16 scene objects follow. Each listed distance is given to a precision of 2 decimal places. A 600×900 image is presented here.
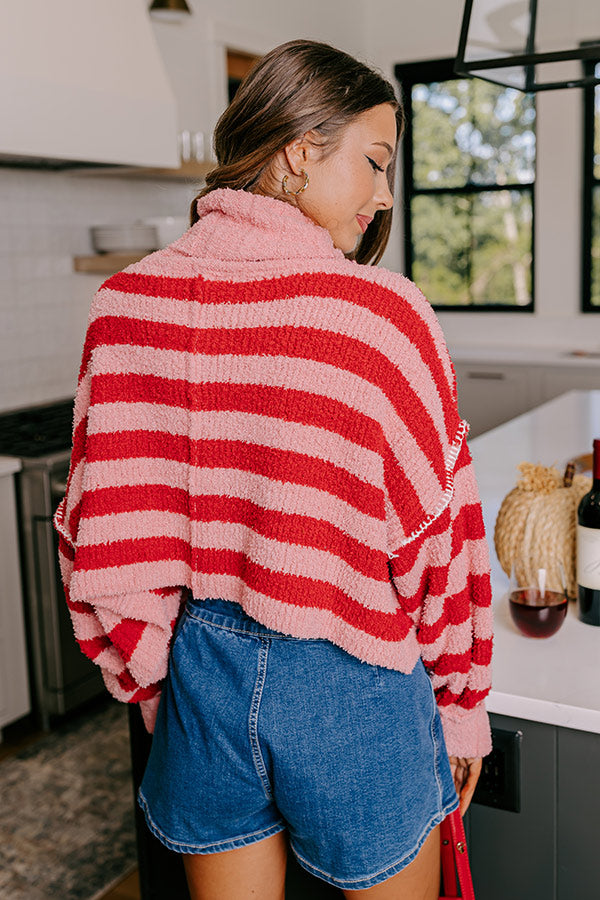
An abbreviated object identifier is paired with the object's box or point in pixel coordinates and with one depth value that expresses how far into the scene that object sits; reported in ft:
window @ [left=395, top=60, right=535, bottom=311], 17.99
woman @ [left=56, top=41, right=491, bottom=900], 2.91
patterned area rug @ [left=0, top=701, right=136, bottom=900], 7.13
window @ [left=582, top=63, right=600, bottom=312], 16.93
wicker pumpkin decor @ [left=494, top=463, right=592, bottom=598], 4.44
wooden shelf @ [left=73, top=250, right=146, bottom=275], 11.87
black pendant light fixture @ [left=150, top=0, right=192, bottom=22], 12.40
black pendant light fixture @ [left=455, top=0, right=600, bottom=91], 5.11
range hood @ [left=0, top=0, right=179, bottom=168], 8.75
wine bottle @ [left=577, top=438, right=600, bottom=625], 4.23
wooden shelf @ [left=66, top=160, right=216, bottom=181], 10.97
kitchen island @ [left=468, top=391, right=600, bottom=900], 3.70
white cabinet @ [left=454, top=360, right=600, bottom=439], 15.98
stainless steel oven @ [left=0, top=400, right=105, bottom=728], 9.05
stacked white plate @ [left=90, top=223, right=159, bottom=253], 12.04
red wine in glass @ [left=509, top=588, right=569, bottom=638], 4.12
